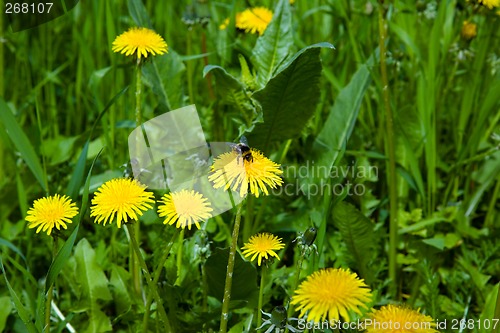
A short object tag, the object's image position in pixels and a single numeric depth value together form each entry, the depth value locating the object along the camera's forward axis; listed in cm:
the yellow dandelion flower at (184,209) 91
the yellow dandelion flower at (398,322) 77
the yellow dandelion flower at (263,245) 91
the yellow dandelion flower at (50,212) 95
